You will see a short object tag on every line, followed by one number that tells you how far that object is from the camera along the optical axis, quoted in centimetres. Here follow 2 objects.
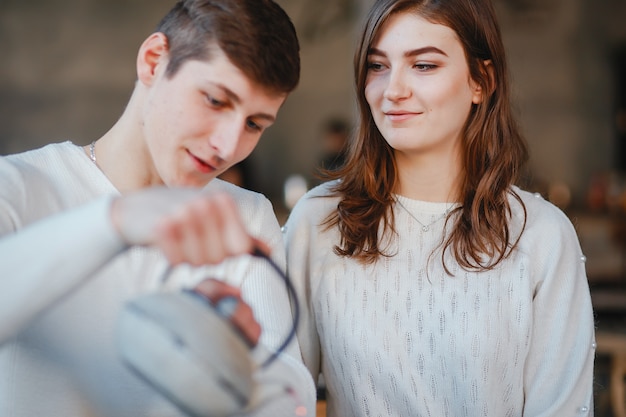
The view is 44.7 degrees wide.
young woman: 159
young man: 110
